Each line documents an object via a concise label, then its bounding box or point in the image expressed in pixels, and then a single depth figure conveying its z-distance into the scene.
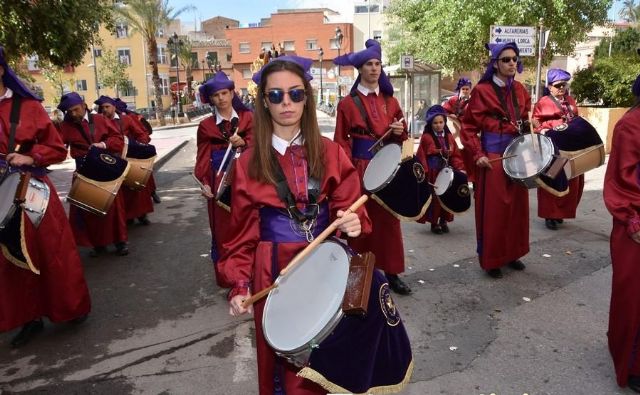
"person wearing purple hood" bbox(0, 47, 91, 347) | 3.89
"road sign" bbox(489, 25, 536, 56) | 8.97
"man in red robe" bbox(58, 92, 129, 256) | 6.56
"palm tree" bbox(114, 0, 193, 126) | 32.22
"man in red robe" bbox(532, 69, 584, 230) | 6.69
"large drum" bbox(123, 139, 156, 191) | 6.90
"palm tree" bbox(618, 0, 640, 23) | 77.25
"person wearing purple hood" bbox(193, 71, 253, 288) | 4.85
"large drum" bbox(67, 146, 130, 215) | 5.60
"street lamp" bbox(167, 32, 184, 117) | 33.04
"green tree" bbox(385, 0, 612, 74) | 14.04
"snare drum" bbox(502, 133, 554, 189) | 4.77
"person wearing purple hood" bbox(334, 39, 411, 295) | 4.80
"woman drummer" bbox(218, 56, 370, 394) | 2.41
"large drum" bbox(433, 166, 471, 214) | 6.29
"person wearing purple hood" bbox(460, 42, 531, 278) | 5.09
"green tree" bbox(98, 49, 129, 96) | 46.56
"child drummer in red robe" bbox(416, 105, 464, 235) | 6.93
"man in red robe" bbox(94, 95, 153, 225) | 8.00
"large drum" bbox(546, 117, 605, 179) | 6.04
